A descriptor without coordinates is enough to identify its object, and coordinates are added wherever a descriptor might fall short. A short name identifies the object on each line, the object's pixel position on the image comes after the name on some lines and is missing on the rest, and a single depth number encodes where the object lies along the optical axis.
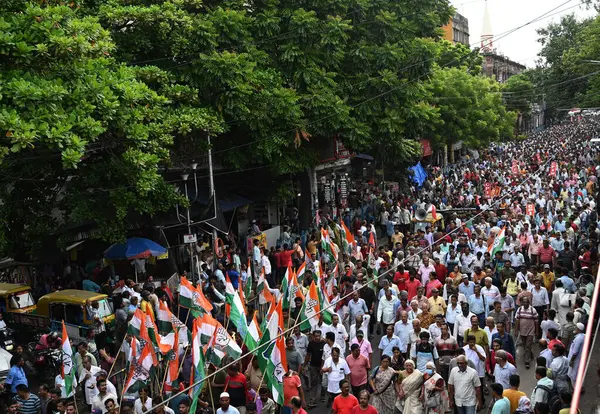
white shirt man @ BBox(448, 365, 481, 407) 9.97
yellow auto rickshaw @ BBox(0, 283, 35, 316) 16.48
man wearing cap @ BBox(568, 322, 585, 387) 10.52
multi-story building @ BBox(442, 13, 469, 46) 96.54
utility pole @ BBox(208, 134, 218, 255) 21.46
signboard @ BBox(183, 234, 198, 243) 19.91
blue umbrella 19.48
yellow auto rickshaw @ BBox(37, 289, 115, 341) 15.74
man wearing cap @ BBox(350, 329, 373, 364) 11.34
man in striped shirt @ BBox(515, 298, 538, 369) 13.09
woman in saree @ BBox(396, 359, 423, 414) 9.78
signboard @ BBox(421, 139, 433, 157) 40.75
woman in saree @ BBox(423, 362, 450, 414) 9.72
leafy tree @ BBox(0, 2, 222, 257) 12.91
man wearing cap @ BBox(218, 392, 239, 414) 9.04
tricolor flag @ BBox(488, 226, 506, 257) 17.70
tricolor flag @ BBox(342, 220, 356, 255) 19.81
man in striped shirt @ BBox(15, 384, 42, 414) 10.68
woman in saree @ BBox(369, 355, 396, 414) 10.14
